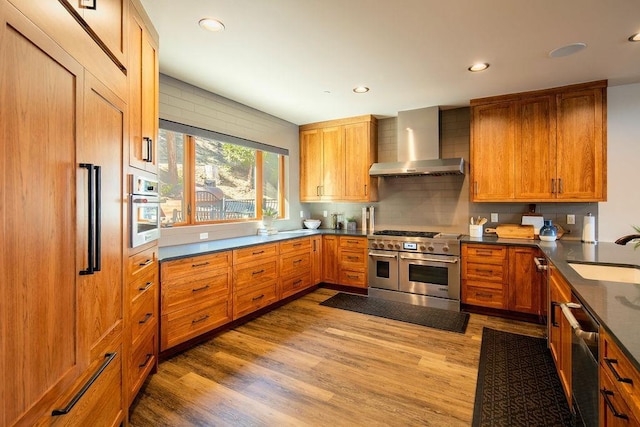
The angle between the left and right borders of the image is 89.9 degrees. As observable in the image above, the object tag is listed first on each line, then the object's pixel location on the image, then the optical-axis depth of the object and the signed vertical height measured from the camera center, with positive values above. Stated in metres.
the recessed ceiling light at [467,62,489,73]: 2.91 +1.35
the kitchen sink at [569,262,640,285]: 2.13 -0.41
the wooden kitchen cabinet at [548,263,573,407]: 1.92 -0.79
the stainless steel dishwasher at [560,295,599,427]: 1.34 -0.72
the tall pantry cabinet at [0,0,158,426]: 0.90 -0.02
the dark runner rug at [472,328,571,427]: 1.93 -1.22
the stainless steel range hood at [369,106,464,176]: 4.14 +0.87
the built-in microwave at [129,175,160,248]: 1.88 +0.01
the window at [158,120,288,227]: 3.36 +0.44
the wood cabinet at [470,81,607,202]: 3.37 +0.76
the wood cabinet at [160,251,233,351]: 2.63 -0.75
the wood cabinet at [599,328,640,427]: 0.95 -0.57
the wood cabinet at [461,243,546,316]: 3.41 -0.73
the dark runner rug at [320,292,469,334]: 3.43 -1.17
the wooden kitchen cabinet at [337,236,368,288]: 4.48 -0.69
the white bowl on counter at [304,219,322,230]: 5.24 -0.19
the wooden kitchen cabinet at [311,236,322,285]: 4.59 -0.69
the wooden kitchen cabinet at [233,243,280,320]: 3.32 -0.73
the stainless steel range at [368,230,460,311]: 3.84 -0.71
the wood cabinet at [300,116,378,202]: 4.70 +0.81
